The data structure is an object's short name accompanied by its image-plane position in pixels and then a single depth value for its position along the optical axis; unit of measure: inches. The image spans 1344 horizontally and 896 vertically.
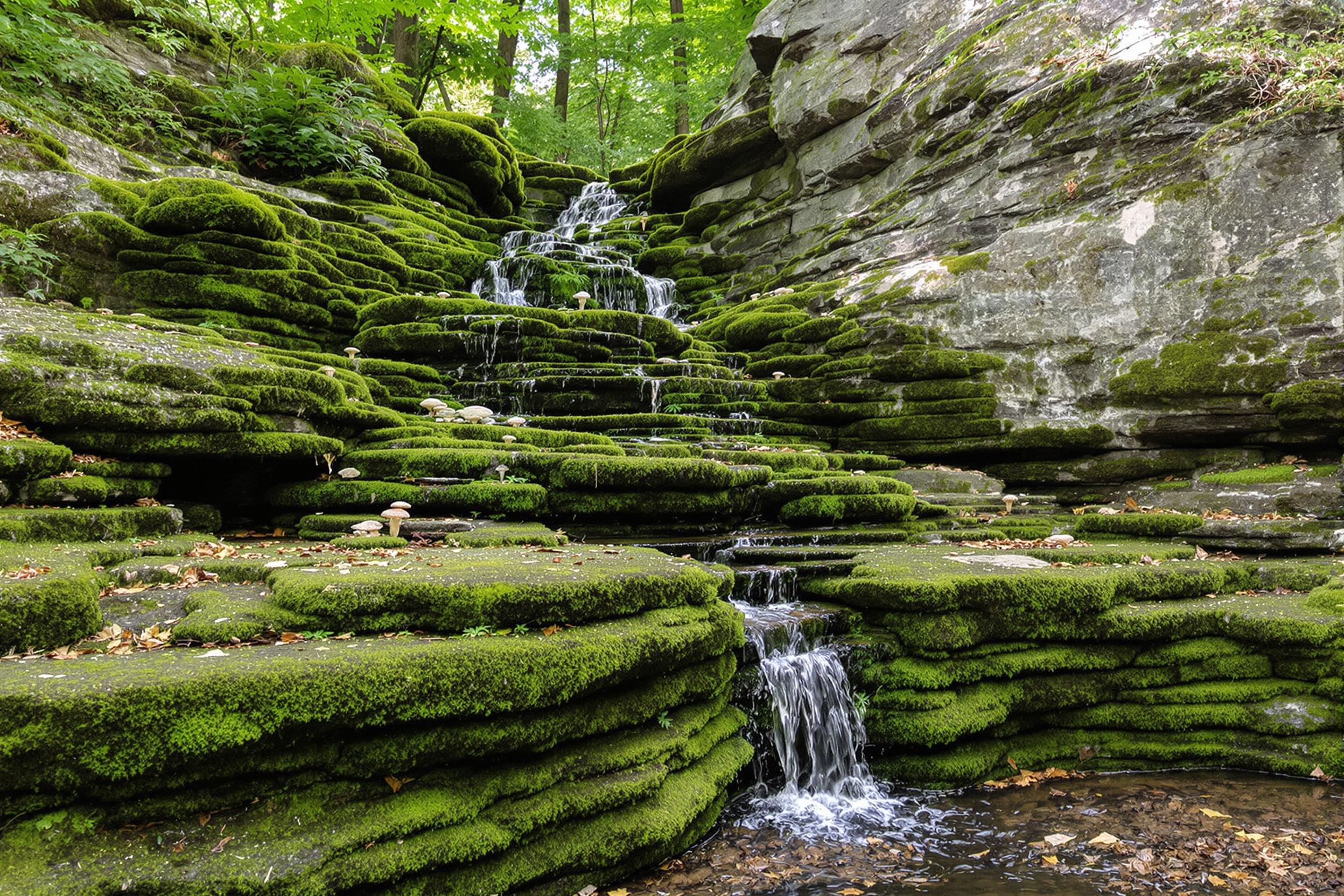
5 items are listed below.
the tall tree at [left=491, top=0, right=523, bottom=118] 1015.6
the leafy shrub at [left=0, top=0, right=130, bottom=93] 423.2
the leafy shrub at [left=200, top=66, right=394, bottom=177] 636.1
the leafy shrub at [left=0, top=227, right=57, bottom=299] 353.1
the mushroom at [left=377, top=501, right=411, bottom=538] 249.6
